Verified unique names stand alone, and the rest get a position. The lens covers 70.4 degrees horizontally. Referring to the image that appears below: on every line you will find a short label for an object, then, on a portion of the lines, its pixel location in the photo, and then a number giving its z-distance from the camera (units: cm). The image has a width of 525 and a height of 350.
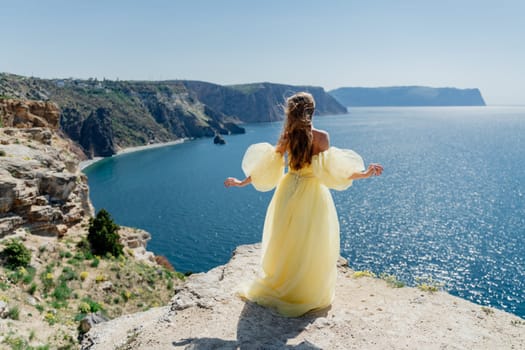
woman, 548
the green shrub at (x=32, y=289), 1359
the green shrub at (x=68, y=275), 1582
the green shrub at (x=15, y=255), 1431
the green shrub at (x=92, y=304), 1471
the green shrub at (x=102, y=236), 2002
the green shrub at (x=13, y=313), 1056
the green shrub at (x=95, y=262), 1820
